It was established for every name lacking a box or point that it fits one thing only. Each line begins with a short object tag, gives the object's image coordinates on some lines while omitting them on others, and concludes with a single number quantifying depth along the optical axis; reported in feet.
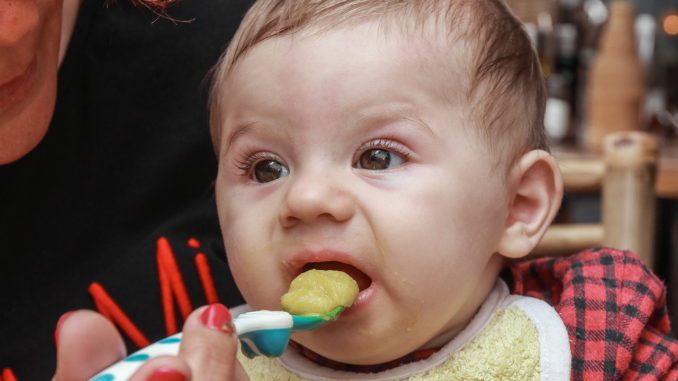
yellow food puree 2.98
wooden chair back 3.70
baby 3.04
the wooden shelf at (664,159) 5.15
